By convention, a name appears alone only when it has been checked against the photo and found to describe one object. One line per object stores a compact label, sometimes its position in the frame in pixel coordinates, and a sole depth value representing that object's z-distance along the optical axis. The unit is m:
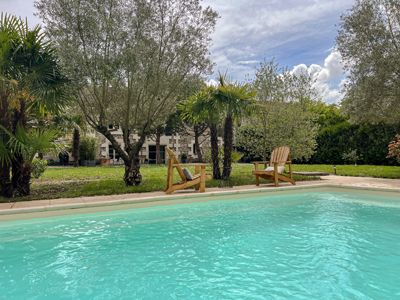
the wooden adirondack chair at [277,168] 11.41
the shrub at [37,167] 11.86
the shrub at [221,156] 12.93
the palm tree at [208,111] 11.69
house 38.72
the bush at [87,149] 32.35
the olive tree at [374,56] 13.01
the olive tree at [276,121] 14.72
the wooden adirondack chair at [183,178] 9.69
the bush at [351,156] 22.56
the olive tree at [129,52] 9.78
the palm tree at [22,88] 8.40
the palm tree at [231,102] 11.57
